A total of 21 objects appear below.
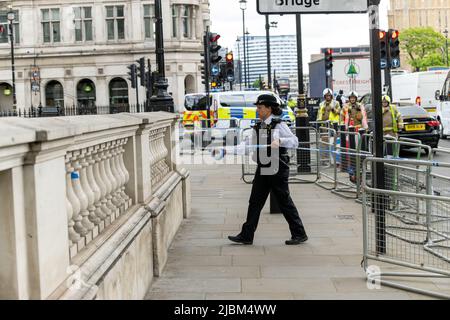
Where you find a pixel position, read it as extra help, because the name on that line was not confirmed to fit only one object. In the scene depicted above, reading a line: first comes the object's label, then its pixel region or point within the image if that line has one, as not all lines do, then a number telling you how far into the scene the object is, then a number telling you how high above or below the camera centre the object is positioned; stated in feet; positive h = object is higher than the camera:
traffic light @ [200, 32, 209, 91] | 87.02 +7.13
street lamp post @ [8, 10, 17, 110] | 146.20 +20.80
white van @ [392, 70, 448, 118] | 114.21 +2.83
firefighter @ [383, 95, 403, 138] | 46.57 -0.95
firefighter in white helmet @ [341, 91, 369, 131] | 50.70 -0.49
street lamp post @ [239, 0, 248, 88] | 192.87 +27.95
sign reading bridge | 22.88 +3.26
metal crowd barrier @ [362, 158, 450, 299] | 21.01 -4.06
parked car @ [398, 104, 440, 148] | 73.24 -2.30
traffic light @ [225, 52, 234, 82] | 101.71 +6.28
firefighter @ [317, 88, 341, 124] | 62.08 -0.14
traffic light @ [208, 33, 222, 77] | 85.29 +7.65
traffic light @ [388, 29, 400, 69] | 69.40 +5.52
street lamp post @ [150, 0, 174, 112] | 49.70 +2.33
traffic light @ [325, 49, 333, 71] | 106.83 +7.50
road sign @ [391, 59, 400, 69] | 69.92 +4.15
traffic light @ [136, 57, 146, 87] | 109.19 +6.50
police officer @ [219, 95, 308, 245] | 26.48 -2.80
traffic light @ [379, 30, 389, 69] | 63.92 +4.95
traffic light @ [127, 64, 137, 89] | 123.47 +7.07
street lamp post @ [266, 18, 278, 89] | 128.36 +10.94
